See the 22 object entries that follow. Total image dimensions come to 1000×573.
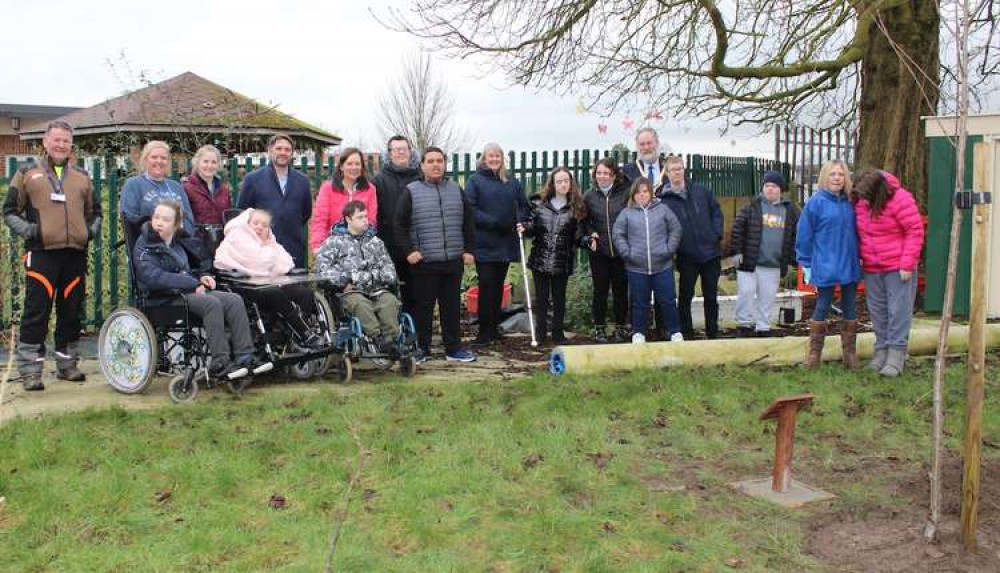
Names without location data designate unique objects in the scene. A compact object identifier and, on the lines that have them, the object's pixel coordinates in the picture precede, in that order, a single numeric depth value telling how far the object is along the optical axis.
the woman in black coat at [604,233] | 8.34
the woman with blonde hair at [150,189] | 6.52
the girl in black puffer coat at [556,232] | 8.34
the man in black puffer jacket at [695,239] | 8.31
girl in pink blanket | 6.54
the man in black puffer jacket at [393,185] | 7.79
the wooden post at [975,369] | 3.66
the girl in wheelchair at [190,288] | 6.14
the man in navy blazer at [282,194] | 7.28
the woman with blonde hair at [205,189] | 7.04
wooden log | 7.02
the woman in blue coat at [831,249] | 7.05
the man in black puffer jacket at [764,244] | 8.55
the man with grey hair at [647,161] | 8.52
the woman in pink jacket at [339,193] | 7.38
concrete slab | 4.32
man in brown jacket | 6.43
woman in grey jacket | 7.98
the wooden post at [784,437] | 4.42
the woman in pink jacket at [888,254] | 6.79
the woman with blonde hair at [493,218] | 8.22
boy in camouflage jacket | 6.90
